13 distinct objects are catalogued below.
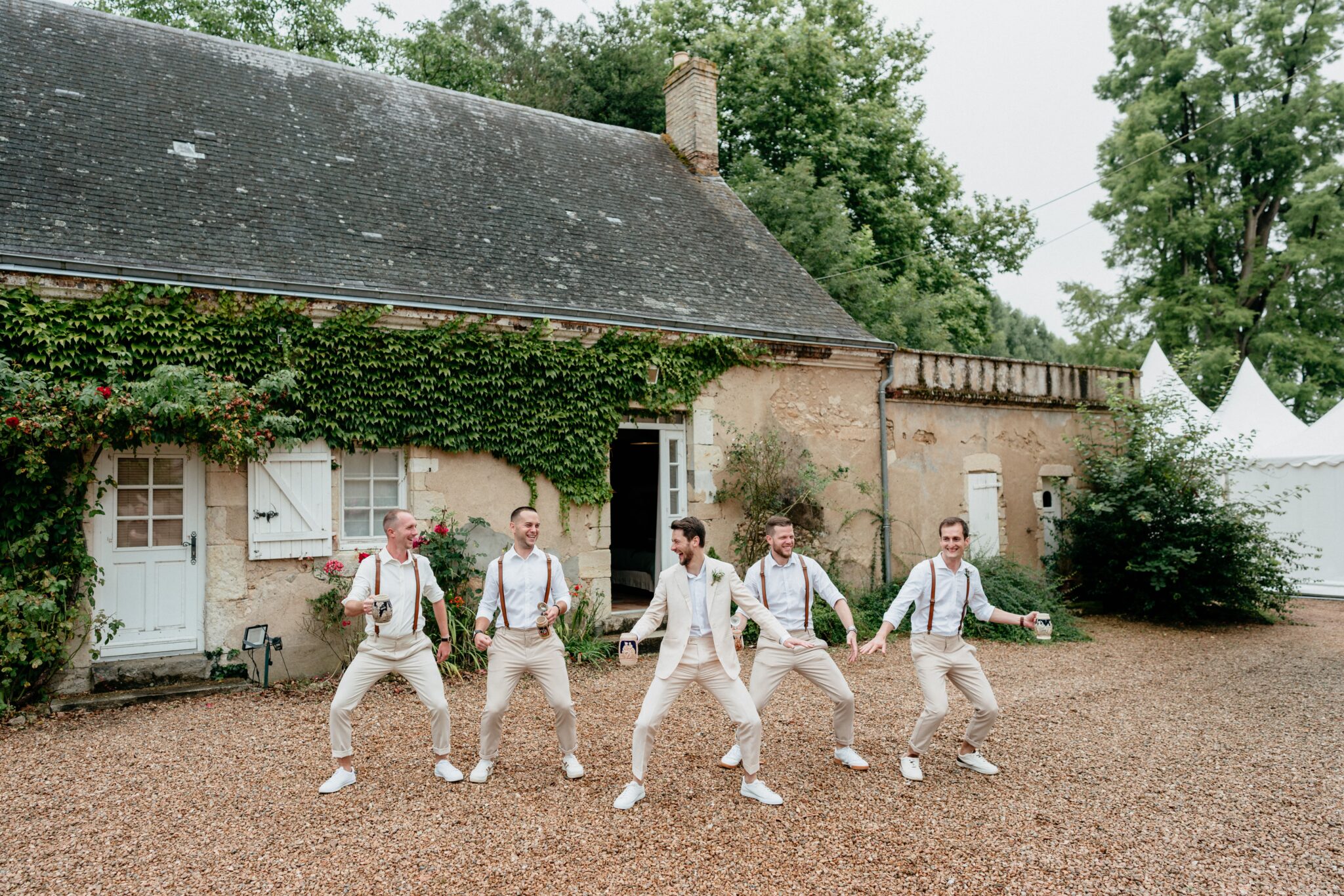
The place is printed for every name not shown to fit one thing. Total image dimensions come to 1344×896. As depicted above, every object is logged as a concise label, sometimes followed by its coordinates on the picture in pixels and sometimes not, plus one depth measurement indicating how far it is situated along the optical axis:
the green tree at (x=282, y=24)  16.70
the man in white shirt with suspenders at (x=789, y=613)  5.01
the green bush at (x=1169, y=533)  10.27
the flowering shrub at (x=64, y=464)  6.14
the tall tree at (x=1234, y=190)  20.16
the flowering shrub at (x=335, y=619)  7.50
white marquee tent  12.65
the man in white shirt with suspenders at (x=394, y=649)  4.73
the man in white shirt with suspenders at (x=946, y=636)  4.96
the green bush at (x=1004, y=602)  9.81
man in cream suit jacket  4.56
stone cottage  7.23
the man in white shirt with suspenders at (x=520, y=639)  4.88
